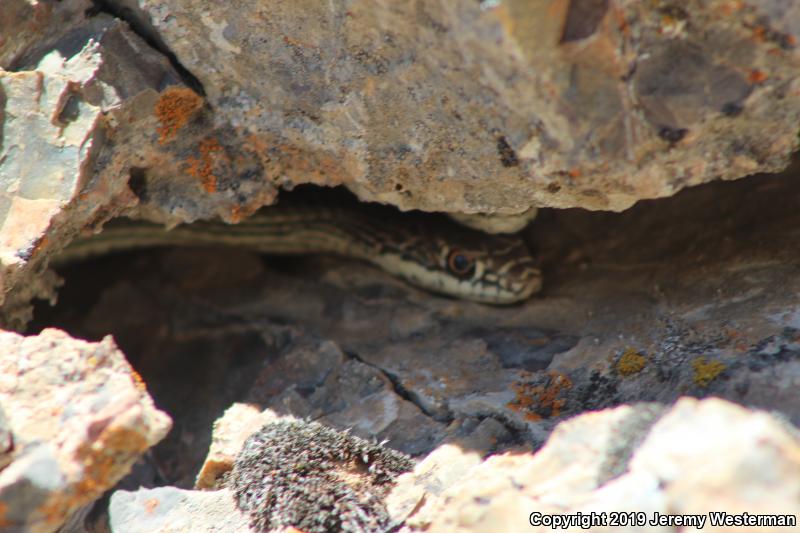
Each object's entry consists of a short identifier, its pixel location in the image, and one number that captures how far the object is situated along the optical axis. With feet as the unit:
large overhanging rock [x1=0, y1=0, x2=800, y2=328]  6.46
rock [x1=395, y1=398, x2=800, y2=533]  4.80
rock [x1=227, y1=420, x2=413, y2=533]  7.15
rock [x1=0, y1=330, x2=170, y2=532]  5.97
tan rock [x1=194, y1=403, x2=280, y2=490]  8.34
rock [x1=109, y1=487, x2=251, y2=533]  7.59
